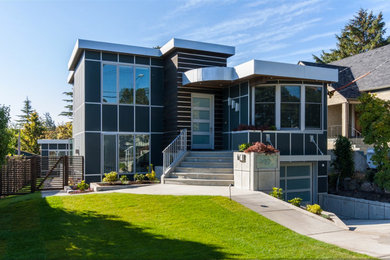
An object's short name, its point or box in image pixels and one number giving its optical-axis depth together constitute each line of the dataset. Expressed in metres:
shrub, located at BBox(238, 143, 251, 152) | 11.85
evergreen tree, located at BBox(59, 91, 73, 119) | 43.48
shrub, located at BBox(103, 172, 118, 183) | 12.82
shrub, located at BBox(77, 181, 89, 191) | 12.43
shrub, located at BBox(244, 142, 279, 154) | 10.71
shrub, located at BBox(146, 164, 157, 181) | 13.50
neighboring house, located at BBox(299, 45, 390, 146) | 20.08
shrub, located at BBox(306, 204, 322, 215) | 8.81
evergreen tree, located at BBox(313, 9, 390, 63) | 35.97
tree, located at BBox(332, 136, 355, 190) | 14.55
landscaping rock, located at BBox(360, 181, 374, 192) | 13.77
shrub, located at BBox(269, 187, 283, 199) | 9.95
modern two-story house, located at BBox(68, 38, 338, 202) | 13.05
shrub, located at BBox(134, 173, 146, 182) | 13.27
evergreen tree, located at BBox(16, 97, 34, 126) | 55.62
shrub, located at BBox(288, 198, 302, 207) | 9.48
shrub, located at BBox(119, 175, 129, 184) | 12.73
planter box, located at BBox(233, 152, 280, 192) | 10.53
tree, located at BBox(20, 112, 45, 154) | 38.78
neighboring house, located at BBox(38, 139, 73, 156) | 28.07
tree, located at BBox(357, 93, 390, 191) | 12.59
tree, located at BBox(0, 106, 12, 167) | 8.85
